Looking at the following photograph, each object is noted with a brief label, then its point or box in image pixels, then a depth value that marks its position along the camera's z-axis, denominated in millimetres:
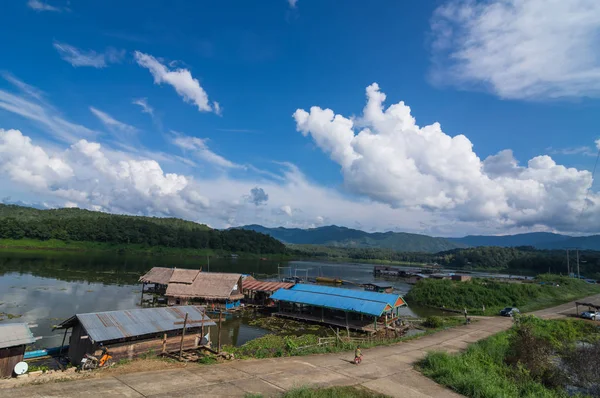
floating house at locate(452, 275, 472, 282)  69812
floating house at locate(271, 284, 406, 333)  34594
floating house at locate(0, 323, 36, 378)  16609
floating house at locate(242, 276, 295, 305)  45281
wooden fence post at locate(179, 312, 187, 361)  21542
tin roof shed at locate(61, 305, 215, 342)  19797
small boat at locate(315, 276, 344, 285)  82062
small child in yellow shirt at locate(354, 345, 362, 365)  21172
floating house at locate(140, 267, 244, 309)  43156
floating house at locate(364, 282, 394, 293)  68756
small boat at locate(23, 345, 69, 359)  20672
